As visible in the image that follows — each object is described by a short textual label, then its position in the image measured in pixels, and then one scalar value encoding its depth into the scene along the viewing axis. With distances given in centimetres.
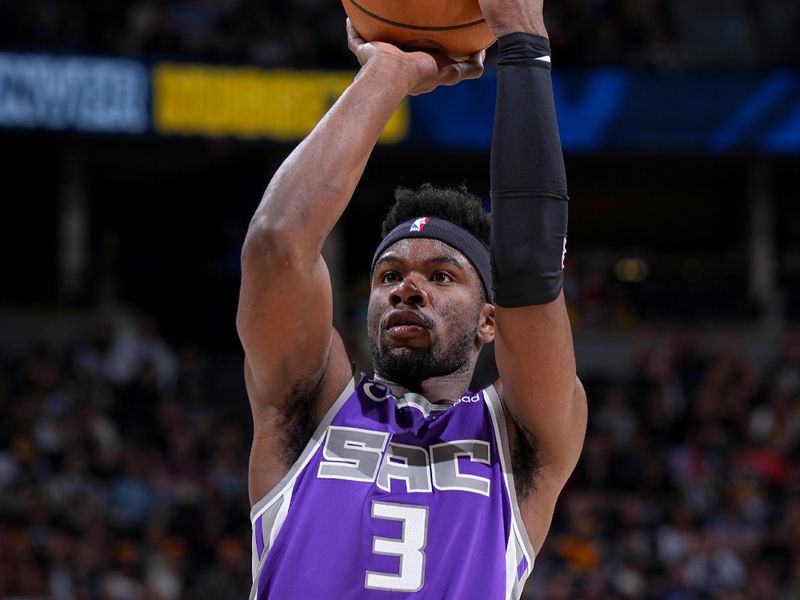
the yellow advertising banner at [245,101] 2792
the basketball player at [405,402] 532
